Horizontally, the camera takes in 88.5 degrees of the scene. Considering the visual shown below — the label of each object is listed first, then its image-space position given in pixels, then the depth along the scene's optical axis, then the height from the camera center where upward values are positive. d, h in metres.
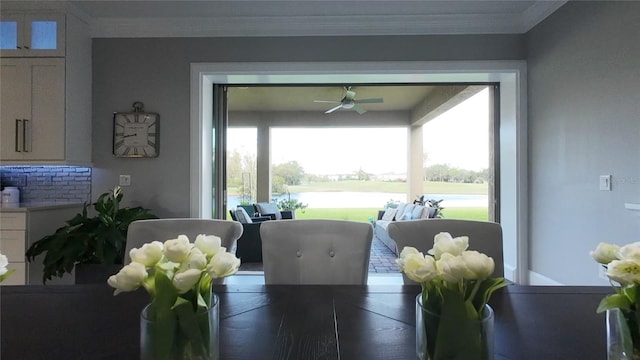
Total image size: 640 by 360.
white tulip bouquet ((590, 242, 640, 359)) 0.61 -0.22
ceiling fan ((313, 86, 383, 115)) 5.16 +1.33
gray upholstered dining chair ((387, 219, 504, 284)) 1.49 -0.23
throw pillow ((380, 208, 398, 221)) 6.34 -0.60
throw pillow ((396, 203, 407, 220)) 6.10 -0.50
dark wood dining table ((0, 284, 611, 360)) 0.79 -0.40
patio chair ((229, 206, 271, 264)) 4.40 -0.82
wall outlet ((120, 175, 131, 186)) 3.19 +0.03
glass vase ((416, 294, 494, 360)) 0.60 -0.28
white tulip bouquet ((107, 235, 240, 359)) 0.56 -0.18
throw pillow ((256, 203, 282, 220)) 6.05 -0.46
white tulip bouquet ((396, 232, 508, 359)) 0.59 -0.22
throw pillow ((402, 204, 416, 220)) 5.84 -0.44
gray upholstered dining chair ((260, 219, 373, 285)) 1.48 -0.31
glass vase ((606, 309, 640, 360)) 0.62 -0.30
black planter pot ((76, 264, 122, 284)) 2.43 -0.66
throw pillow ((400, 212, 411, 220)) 5.51 -0.56
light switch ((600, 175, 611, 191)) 2.22 +0.01
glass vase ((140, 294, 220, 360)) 0.57 -0.27
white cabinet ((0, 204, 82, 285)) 2.55 -0.41
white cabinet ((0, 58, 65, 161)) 2.84 +0.65
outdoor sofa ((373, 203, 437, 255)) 5.21 -0.55
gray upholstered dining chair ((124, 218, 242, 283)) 1.53 -0.22
